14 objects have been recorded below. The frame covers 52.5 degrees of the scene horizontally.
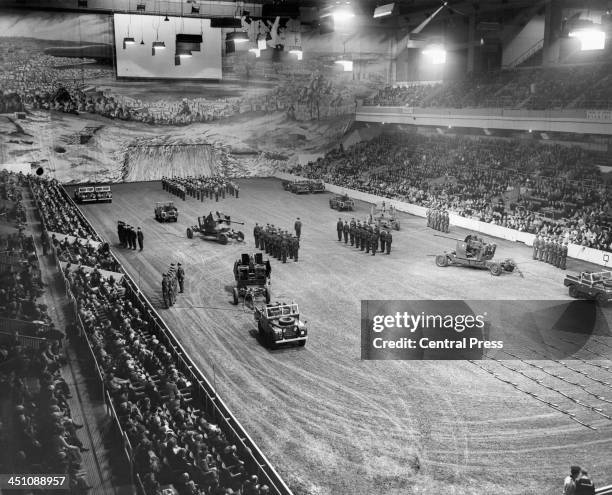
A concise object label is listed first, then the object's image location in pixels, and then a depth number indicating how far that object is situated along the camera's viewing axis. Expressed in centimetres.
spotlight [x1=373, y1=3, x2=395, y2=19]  2762
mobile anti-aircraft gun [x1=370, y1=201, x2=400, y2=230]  3084
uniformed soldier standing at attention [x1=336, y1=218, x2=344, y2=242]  2806
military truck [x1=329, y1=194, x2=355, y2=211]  3628
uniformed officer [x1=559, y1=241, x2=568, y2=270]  2319
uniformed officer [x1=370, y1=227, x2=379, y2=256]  2564
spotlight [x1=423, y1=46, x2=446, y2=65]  4693
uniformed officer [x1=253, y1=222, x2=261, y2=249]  2616
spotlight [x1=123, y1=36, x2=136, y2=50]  3841
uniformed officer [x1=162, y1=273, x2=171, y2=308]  1847
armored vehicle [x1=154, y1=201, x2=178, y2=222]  3183
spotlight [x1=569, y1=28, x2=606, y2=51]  3622
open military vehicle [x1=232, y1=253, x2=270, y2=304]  1914
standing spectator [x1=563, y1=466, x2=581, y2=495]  894
